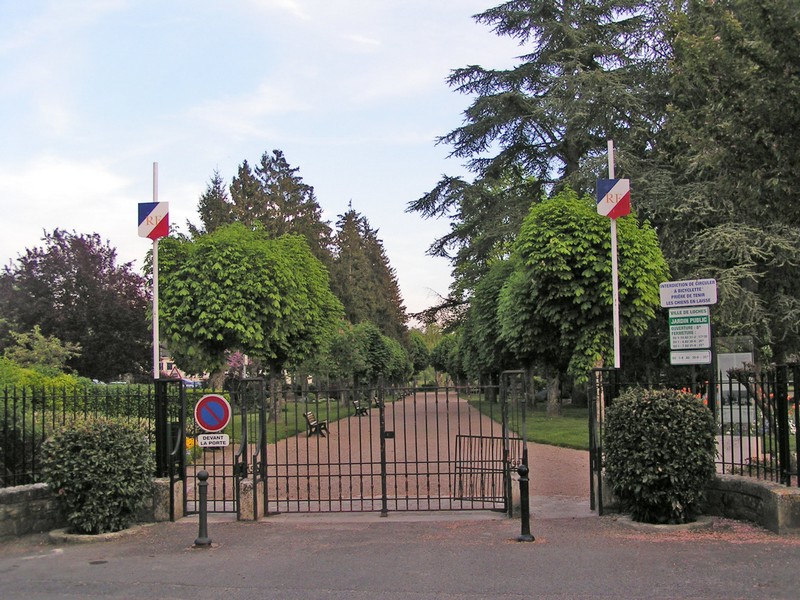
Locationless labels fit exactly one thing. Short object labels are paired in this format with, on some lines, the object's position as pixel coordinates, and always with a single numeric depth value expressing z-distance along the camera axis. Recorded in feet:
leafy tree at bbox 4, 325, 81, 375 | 92.73
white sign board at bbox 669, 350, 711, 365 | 32.70
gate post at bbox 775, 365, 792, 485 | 27.96
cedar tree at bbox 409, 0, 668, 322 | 96.07
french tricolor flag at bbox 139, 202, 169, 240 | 36.47
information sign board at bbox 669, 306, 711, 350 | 33.19
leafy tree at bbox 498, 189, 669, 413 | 73.10
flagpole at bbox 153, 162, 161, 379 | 35.63
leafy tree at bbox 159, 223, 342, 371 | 74.79
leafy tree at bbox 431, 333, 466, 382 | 245.65
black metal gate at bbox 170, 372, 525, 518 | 33.32
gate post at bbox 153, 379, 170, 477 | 33.99
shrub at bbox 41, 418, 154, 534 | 29.50
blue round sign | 31.04
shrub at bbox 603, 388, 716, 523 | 28.55
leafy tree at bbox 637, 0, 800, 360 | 28.81
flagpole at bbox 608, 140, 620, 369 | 36.42
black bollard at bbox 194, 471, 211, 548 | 27.99
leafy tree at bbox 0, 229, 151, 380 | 136.87
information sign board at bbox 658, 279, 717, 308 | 33.06
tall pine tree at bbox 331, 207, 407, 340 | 224.94
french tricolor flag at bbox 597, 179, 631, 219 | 38.06
